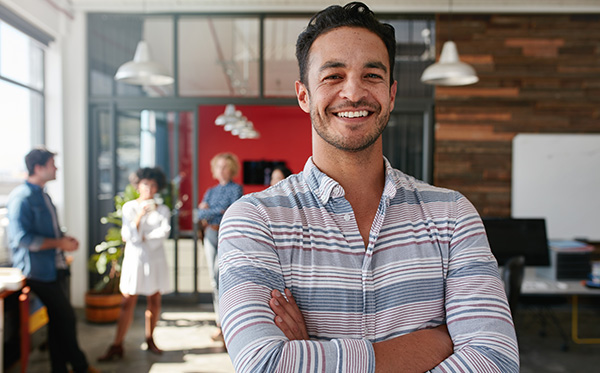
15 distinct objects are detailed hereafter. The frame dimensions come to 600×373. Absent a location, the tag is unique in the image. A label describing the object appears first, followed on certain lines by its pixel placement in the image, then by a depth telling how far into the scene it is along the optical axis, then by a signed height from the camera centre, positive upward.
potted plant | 5.07 -1.25
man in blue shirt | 3.43 -0.64
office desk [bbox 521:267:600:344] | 3.97 -0.98
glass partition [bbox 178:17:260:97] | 5.70 +1.24
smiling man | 1.11 -0.23
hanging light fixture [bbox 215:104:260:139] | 6.32 +0.60
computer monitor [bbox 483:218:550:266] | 4.22 -0.62
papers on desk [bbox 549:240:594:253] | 4.26 -0.69
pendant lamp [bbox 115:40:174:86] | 3.89 +0.72
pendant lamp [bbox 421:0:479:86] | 3.97 +0.78
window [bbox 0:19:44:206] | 4.43 +0.58
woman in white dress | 4.05 -0.78
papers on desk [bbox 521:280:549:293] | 3.98 -0.98
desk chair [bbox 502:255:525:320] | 3.34 -0.77
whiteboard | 5.56 -0.15
